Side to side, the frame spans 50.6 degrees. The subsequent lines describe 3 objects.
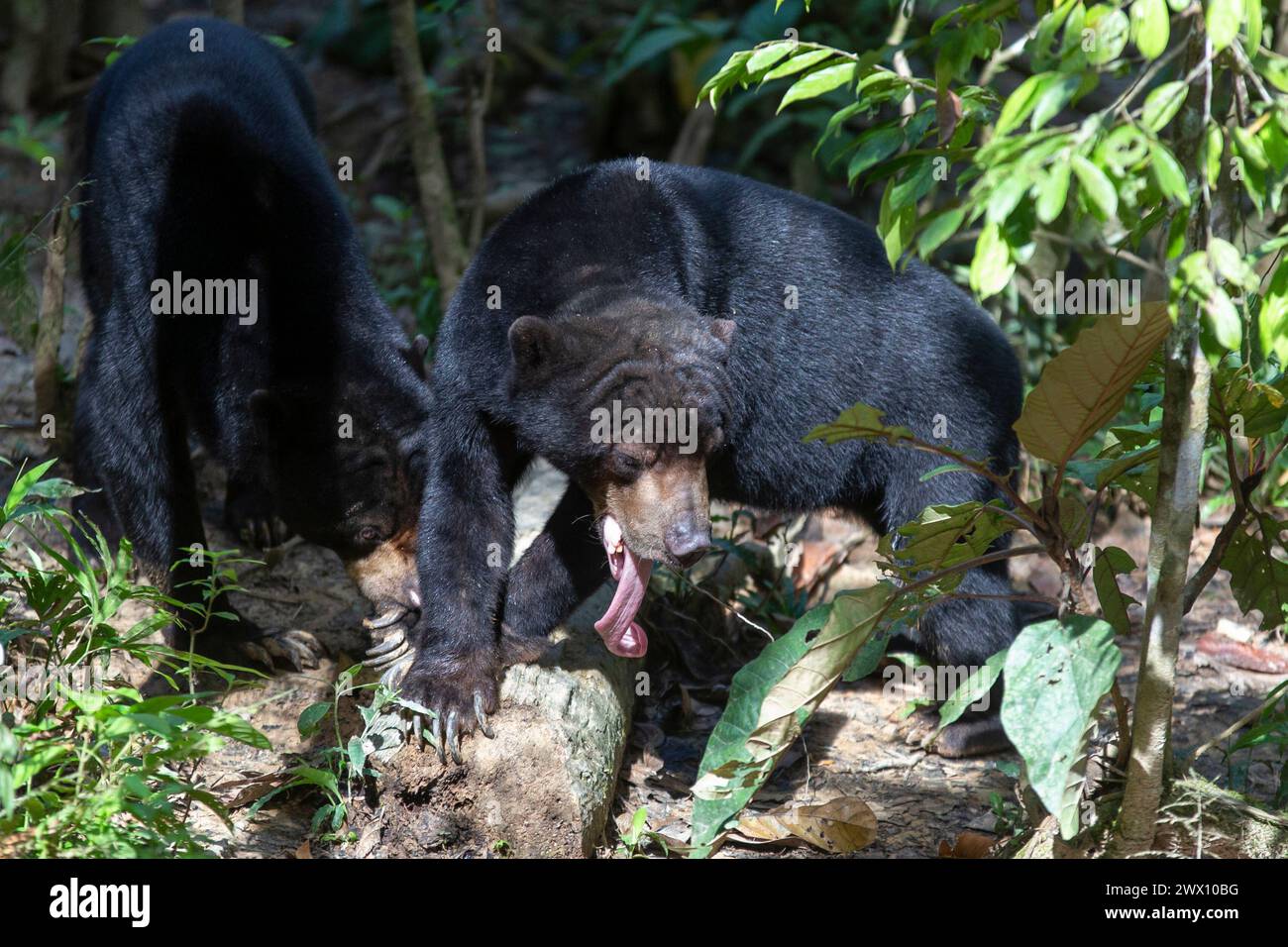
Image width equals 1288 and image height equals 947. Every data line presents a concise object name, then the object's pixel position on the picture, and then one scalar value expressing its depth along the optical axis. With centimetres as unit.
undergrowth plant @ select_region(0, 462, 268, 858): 310
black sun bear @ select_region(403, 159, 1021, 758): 419
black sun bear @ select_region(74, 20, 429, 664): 481
